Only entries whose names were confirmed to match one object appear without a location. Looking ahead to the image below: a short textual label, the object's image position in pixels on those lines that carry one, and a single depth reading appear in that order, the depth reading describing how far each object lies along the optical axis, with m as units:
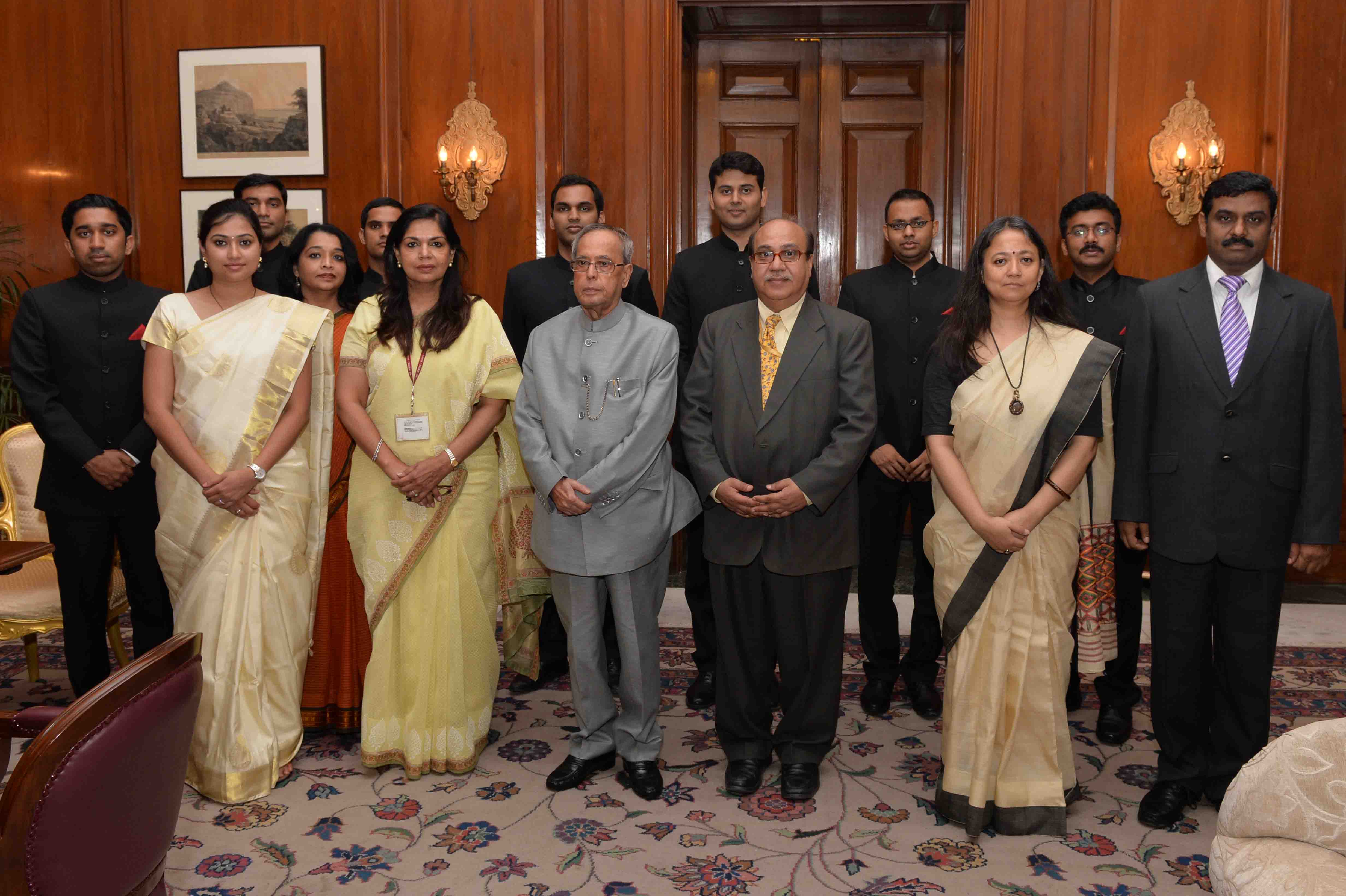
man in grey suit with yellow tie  3.04
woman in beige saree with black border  2.77
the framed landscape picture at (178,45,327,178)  5.74
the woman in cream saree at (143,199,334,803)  3.08
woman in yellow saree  3.22
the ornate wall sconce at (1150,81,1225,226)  5.34
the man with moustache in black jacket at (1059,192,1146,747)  3.59
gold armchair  3.78
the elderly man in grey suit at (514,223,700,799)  3.03
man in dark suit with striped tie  2.78
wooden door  6.59
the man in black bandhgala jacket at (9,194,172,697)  3.44
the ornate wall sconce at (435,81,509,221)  5.60
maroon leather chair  1.31
